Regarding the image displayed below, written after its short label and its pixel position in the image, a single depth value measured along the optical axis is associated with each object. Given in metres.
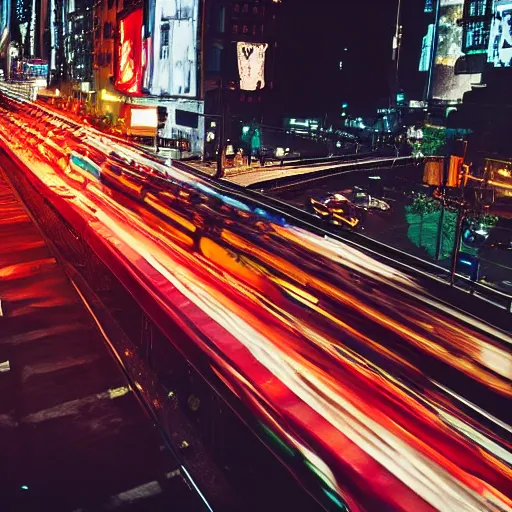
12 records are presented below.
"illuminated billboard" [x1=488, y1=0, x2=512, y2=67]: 28.56
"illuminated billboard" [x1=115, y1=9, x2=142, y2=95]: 48.00
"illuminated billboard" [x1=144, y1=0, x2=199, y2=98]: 40.12
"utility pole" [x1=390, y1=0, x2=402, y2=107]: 50.46
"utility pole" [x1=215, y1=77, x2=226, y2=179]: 23.04
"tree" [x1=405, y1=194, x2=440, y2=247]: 21.26
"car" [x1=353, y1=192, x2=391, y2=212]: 21.79
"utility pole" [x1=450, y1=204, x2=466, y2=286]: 8.41
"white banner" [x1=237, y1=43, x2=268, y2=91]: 39.12
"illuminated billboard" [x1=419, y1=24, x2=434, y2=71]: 47.14
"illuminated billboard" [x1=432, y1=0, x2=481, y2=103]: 38.91
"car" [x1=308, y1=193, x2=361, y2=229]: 19.05
